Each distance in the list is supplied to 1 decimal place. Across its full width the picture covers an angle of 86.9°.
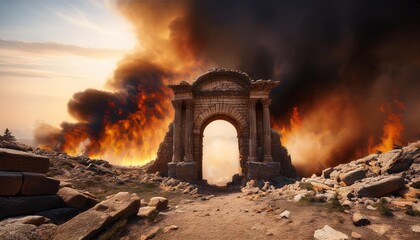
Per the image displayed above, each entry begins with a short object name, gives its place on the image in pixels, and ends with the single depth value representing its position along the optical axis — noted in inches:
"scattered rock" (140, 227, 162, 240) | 204.9
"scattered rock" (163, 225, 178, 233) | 223.1
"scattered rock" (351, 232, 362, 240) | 184.6
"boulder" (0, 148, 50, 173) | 226.7
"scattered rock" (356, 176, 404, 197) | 278.1
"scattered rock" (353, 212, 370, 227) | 209.6
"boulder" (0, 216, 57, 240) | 173.9
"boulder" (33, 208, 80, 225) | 229.5
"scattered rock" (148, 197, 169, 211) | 292.6
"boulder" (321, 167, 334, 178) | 431.5
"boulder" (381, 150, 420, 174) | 336.2
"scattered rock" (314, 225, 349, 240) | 185.8
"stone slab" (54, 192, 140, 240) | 190.0
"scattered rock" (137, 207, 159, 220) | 254.1
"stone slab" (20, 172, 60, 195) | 234.7
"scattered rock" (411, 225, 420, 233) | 191.9
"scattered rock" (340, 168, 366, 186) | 339.9
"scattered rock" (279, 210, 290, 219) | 247.8
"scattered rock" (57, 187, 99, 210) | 257.8
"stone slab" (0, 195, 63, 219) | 206.4
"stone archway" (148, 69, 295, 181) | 595.8
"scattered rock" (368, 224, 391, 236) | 194.0
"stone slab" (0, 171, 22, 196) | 212.3
